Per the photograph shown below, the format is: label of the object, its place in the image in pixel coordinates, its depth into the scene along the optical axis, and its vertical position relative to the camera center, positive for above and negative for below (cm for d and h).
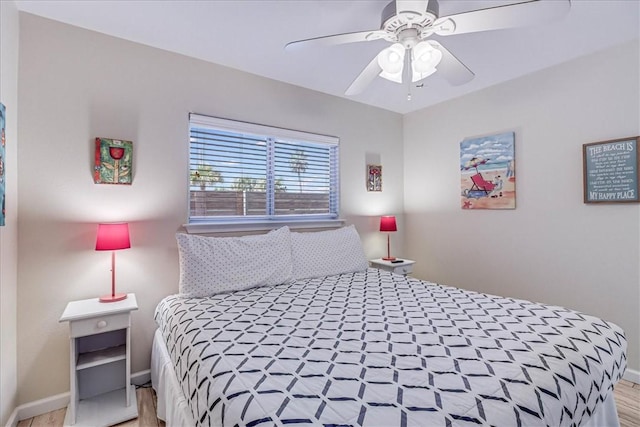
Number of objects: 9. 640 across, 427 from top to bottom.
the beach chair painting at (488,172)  291 +43
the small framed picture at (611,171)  223 +33
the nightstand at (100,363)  177 -88
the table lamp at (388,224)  337 -9
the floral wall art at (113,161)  210 +39
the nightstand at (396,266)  328 -54
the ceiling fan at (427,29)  133 +92
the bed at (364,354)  95 -57
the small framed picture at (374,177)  360 +45
